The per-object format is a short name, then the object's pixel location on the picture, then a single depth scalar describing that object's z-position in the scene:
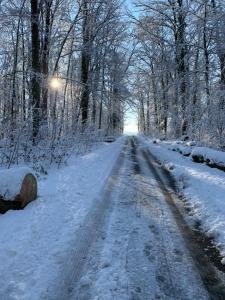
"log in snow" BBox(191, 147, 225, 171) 8.40
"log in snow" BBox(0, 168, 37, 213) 4.24
